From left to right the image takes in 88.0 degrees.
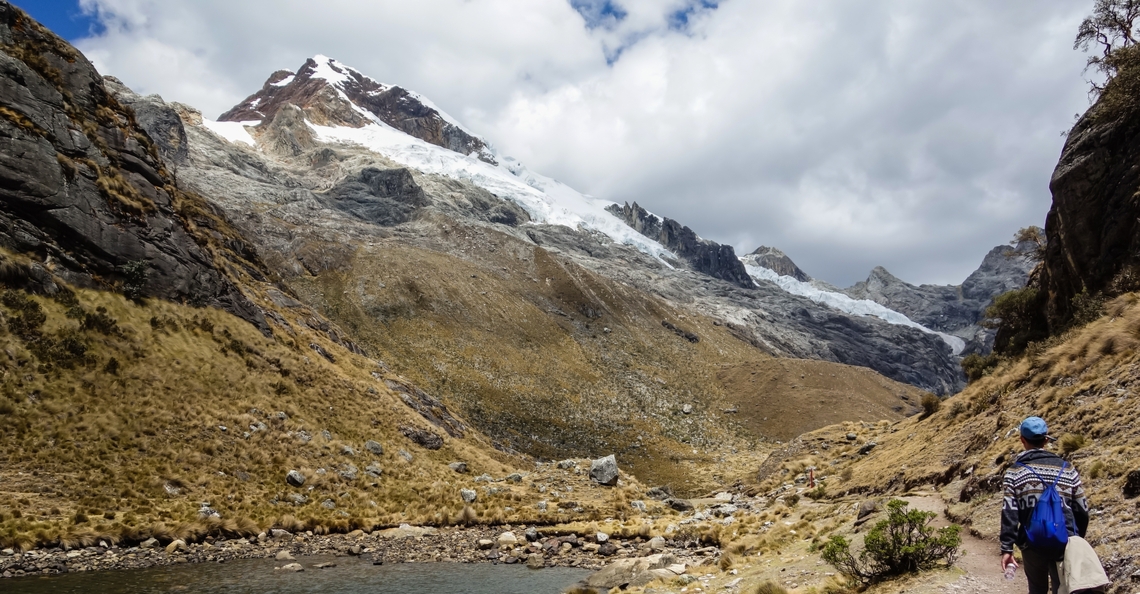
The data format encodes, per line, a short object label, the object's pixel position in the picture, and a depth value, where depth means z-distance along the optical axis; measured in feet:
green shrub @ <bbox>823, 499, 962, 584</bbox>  36.04
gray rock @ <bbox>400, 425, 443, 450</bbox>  140.15
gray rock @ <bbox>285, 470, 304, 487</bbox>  102.47
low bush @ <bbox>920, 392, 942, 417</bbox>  115.24
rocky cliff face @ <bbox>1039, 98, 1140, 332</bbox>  74.43
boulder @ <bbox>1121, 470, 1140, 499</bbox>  33.35
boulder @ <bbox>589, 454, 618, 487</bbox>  137.18
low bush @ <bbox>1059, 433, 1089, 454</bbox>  44.93
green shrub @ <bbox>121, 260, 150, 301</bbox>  117.19
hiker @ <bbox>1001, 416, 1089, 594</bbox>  22.89
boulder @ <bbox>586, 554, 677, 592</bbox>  67.36
